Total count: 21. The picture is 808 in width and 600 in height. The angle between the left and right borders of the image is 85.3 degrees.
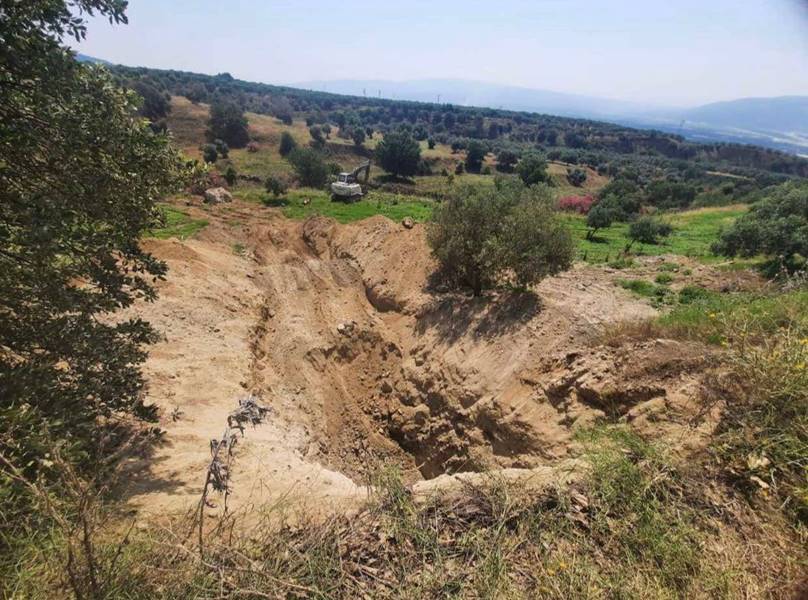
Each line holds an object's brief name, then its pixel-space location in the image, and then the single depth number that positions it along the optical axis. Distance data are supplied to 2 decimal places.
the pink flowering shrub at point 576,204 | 40.66
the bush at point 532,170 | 65.75
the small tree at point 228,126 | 72.06
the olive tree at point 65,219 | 4.33
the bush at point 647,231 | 24.92
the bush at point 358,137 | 87.25
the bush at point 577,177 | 76.44
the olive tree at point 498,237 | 12.01
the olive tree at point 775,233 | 16.73
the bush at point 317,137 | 79.69
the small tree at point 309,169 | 41.31
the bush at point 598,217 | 28.56
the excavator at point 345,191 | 29.09
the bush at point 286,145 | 72.19
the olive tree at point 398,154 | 68.69
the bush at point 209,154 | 57.42
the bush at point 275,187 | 30.12
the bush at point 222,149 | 64.12
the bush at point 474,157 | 81.89
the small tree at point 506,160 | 82.09
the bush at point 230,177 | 38.46
